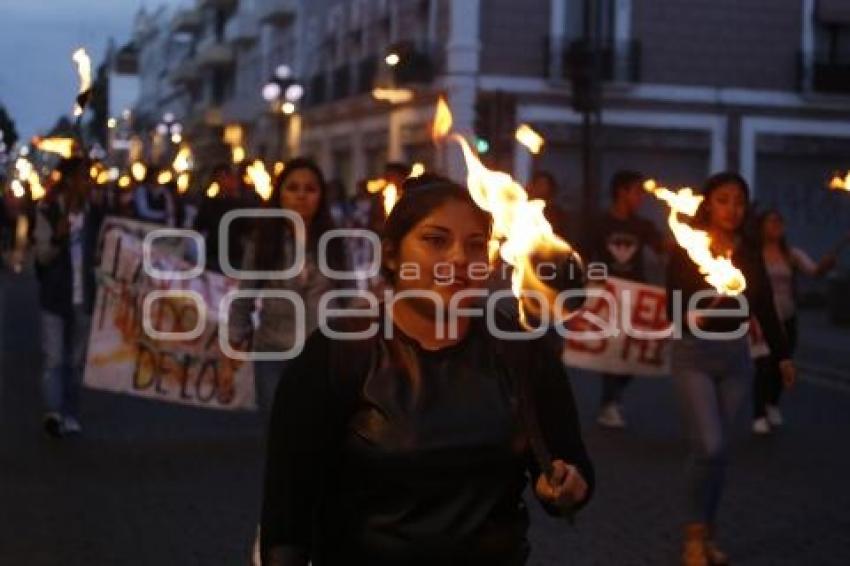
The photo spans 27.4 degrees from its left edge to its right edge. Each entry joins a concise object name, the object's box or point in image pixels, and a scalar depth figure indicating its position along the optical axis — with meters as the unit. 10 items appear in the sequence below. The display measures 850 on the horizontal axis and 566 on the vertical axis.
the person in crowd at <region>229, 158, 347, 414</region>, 8.46
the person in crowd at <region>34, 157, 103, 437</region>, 10.82
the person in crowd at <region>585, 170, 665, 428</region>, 11.55
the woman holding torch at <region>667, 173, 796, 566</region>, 7.11
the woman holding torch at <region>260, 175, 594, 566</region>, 3.49
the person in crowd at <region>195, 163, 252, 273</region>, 13.52
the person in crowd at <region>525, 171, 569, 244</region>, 11.39
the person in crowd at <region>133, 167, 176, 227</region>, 18.41
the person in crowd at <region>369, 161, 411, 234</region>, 10.52
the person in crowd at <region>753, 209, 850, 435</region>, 12.14
